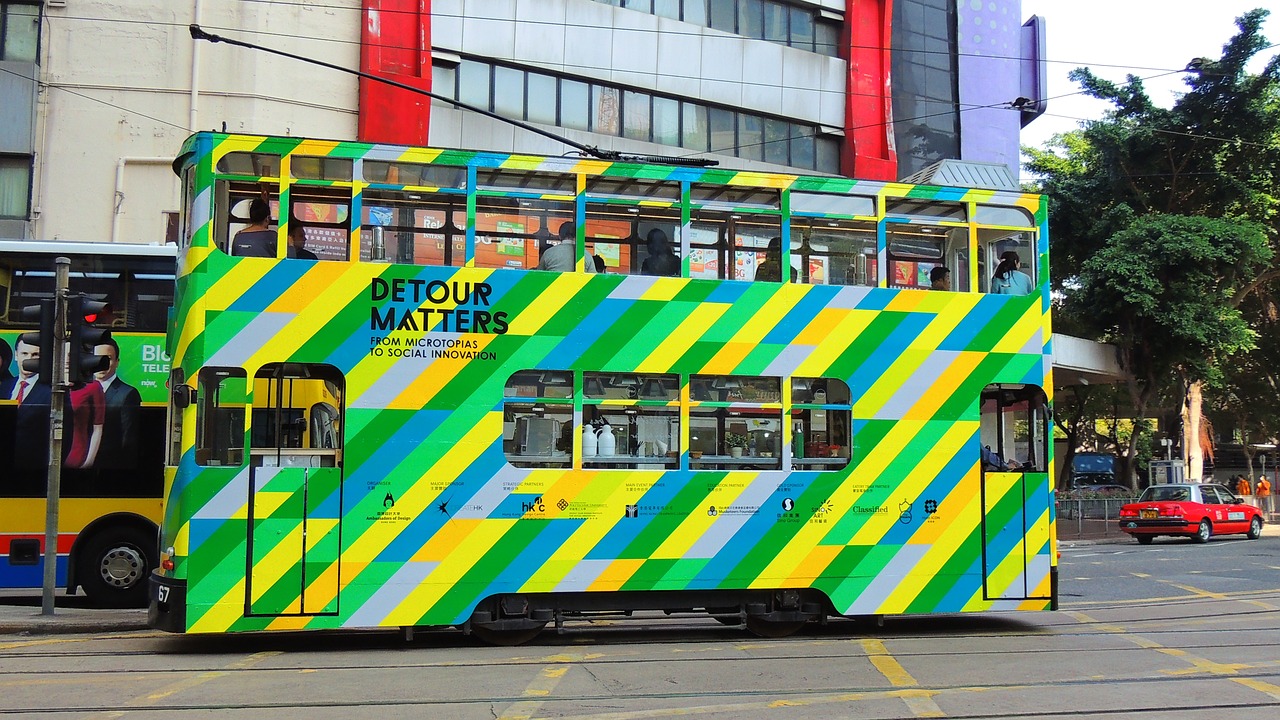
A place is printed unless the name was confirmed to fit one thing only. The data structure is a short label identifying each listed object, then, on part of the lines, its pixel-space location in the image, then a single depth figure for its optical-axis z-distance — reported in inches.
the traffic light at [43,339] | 478.6
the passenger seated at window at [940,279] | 431.5
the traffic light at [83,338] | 482.6
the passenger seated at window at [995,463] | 436.1
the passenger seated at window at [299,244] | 378.6
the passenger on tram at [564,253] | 397.4
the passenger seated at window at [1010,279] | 434.9
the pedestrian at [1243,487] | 1608.0
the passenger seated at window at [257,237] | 375.6
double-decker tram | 370.9
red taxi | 1077.1
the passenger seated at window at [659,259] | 405.4
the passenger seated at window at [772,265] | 413.4
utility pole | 481.4
